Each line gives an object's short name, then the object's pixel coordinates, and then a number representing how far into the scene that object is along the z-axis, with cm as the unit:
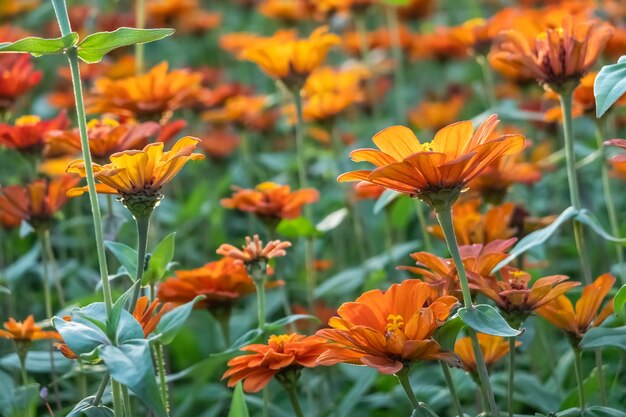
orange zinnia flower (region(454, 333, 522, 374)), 125
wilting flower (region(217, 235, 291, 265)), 126
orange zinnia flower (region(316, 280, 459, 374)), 117
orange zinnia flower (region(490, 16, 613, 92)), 127
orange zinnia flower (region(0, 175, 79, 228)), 134
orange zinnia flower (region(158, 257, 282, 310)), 130
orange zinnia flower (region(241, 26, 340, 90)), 143
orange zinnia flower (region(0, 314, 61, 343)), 129
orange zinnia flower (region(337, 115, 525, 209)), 116
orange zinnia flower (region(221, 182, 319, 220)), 135
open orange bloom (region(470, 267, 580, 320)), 120
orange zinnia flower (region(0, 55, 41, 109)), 141
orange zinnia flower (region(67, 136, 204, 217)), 119
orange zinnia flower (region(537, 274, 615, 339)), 124
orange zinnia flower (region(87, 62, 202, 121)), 138
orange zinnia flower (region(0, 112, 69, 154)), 135
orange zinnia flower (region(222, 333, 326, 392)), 122
